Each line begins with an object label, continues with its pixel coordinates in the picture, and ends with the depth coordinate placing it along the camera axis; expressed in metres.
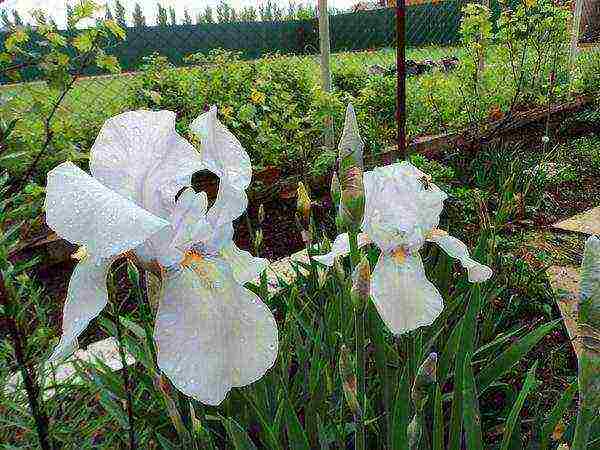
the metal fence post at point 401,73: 1.63
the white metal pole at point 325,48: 3.66
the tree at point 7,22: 2.60
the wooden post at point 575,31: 6.19
